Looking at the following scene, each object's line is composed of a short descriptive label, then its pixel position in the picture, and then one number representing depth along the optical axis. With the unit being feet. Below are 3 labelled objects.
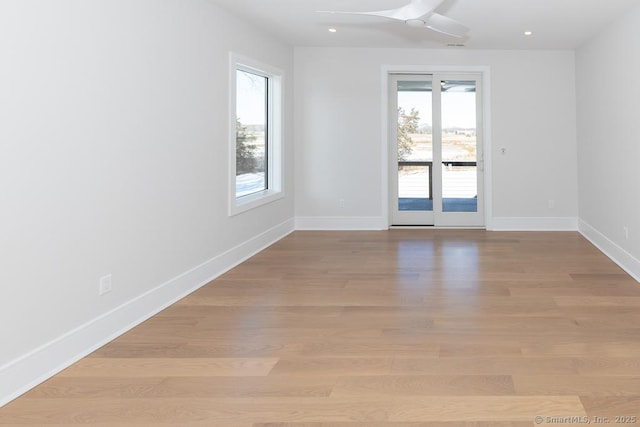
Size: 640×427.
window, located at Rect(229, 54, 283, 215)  17.97
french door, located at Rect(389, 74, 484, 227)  25.70
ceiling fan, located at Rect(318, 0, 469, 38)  12.55
